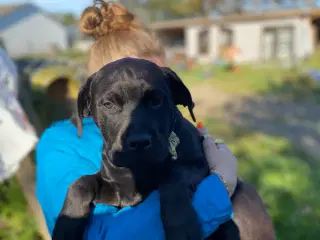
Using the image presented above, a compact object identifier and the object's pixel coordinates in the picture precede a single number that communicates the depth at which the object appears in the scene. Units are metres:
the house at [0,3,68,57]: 42.59
